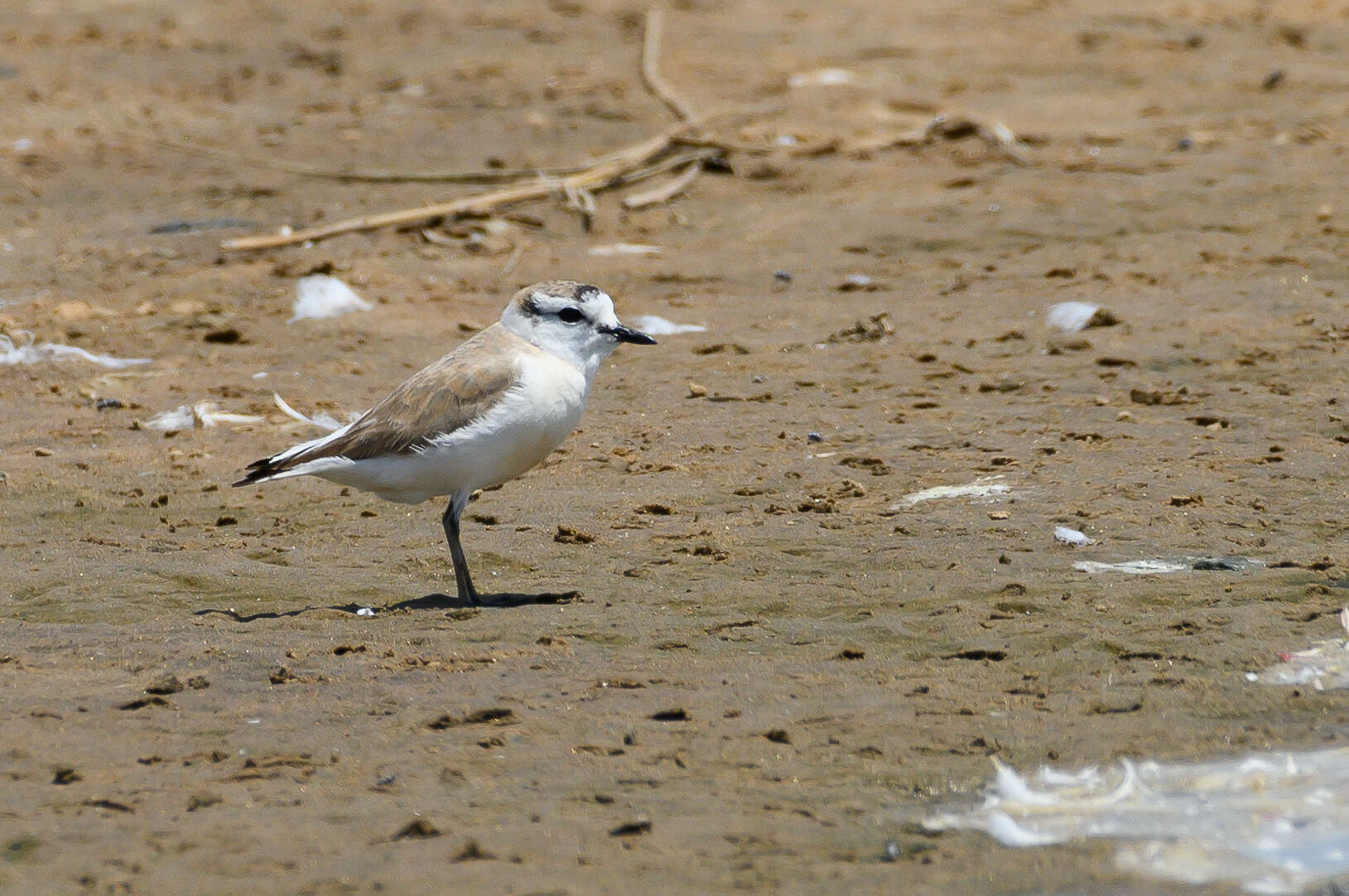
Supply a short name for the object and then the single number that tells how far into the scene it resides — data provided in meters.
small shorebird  12.14
